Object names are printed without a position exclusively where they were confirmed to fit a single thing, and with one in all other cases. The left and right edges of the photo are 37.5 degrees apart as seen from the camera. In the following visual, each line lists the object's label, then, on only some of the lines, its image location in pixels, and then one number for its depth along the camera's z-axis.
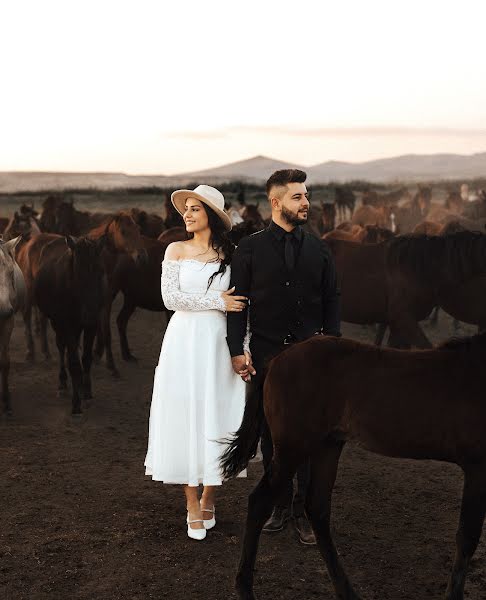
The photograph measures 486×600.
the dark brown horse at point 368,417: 3.40
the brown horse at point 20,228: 13.41
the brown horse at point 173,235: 12.08
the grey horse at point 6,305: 6.84
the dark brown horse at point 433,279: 8.23
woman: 4.27
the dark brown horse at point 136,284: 10.34
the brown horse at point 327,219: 22.47
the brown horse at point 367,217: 21.88
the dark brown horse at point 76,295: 7.92
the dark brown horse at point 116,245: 10.09
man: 3.93
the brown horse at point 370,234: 13.05
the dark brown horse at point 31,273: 10.24
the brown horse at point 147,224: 15.96
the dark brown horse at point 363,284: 8.88
